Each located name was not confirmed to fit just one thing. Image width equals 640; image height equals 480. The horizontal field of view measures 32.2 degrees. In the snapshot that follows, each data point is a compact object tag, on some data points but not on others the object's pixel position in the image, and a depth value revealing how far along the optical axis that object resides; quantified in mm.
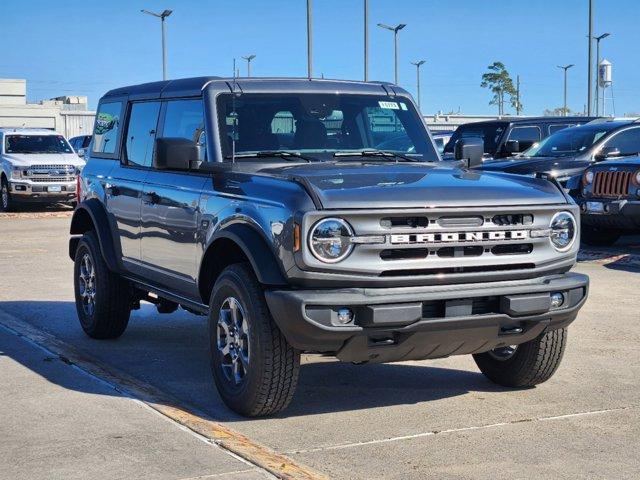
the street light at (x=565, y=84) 83538
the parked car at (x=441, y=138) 27994
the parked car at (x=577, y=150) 16484
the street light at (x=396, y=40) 53016
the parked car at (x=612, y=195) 14180
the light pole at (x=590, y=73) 40219
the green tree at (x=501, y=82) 107000
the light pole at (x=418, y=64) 78750
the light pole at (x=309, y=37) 36156
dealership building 59969
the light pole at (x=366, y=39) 39094
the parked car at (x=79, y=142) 35438
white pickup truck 25156
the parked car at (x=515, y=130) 20312
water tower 62750
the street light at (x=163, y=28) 51531
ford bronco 5688
